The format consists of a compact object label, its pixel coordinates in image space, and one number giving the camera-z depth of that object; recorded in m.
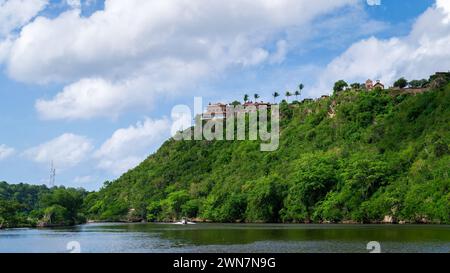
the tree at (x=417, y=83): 135.04
